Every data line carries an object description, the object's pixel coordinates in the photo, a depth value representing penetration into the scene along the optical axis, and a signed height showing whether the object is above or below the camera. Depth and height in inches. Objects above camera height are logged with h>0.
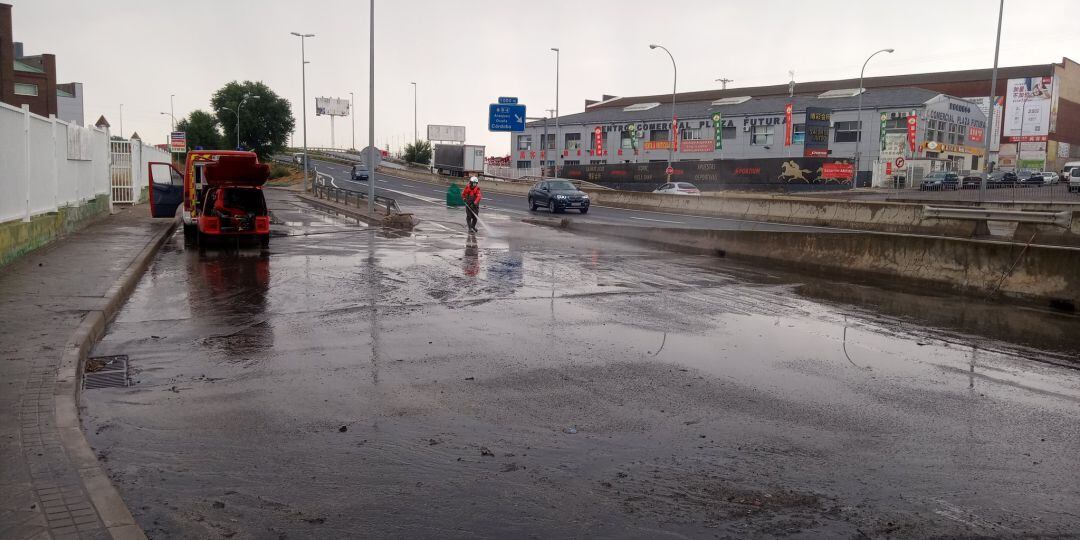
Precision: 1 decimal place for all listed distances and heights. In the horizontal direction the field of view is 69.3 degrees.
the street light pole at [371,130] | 1233.4 +63.2
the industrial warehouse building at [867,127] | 2576.3 +209.4
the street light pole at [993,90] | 1369.3 +165.6
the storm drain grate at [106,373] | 274.1 -77.6
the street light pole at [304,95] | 1990.3 +183.7
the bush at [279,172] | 3189.0 -22.6
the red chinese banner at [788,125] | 2696.9 +193.6
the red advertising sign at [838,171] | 2145.7 +31.3
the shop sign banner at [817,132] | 2655.0 +171.1
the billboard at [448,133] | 4419.3 +216.4
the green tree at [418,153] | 4781.0 +105.3
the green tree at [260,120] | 4055.1 +238.8
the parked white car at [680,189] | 1845.5 -25.9
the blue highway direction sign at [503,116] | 2217.0 +161.1
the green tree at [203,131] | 4687.5 +202.9
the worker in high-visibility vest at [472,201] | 1072.2 -39.8
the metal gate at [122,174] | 1212.5 -19.7
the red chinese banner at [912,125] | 2476.6 +188.3
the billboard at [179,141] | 2000.5 +57.2
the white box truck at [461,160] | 2930.6 +46.0
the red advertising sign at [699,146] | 2972.4 +124.6
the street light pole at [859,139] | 2390.5 +142.1
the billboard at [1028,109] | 3213.6 +326.4
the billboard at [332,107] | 5206.7 +403.5
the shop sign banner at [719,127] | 2910.9 +193.7
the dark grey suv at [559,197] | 1488.7 -42.1
